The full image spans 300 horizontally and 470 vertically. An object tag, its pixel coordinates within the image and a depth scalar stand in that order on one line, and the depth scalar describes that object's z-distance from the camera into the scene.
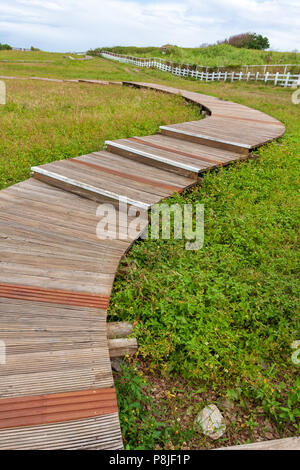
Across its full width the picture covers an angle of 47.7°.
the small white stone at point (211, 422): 2.67
